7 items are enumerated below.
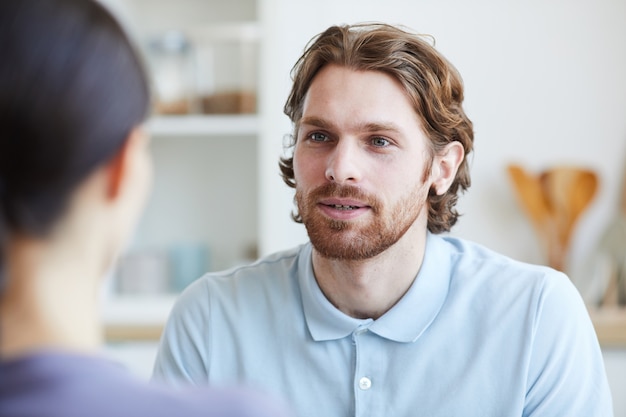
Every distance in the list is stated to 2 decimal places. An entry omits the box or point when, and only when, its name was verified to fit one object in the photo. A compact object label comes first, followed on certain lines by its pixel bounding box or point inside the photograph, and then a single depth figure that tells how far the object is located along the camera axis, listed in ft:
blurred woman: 1.82
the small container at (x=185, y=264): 9.12
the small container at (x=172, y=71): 8.72
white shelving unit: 9.38
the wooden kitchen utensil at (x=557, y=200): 8.36
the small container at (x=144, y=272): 9.02
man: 4.43
